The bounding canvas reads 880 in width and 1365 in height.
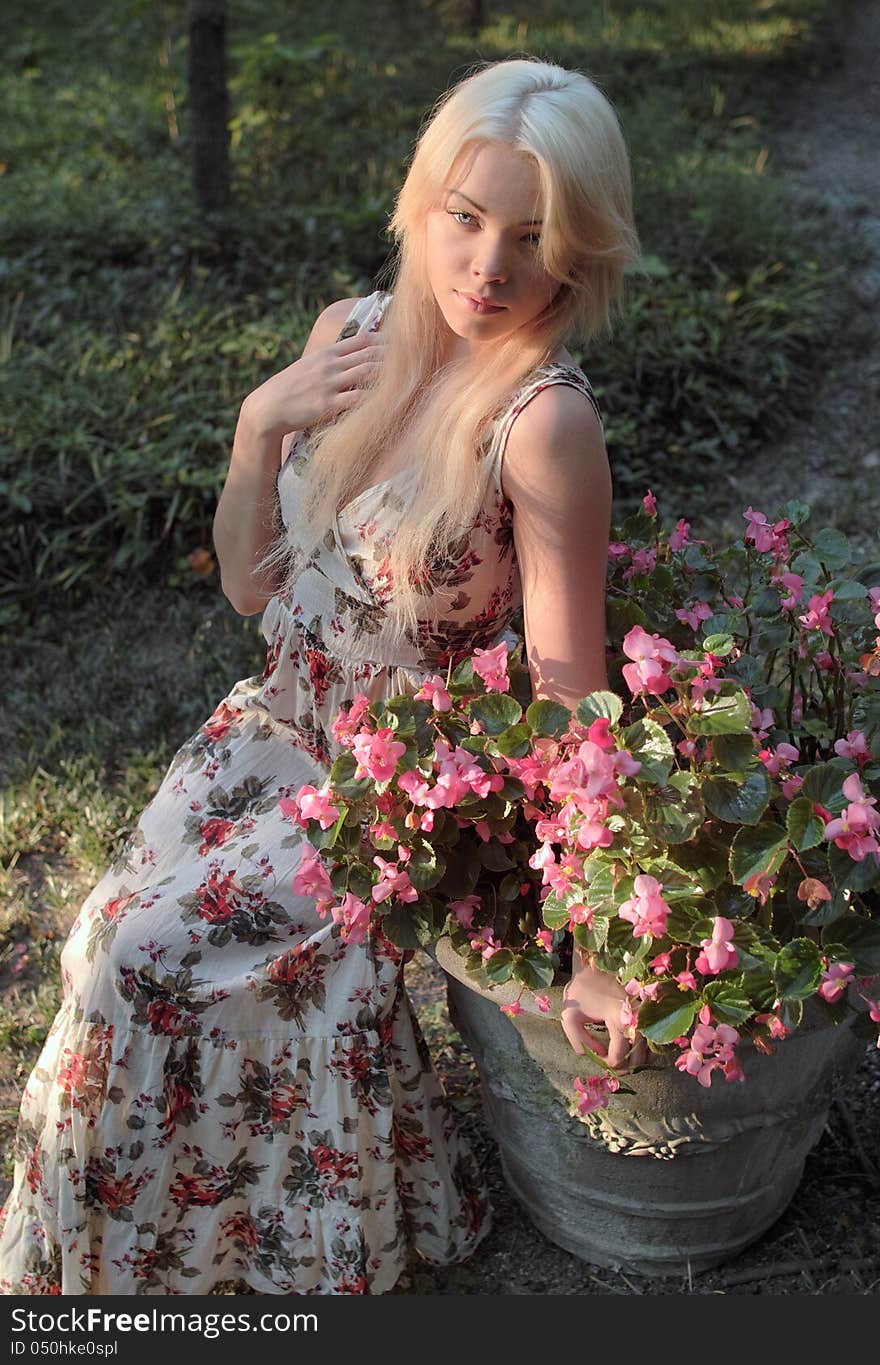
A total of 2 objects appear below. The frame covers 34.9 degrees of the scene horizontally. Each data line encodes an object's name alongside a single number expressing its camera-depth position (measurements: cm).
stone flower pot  197
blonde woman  184
